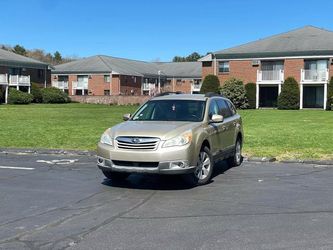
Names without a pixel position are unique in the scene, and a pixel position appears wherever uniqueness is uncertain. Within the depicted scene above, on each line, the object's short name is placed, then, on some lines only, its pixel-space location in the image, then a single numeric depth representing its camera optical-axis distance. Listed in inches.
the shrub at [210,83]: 2071.9
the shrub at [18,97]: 2213.3
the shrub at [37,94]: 2423.7
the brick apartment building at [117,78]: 2839.6
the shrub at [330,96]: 1873.8
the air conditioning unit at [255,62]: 2066.9
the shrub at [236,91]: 1947.6
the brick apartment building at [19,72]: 2388.0
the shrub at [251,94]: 2023.1
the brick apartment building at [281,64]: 1963.6
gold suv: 346.0
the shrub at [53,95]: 2369.6
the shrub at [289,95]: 1930.4
